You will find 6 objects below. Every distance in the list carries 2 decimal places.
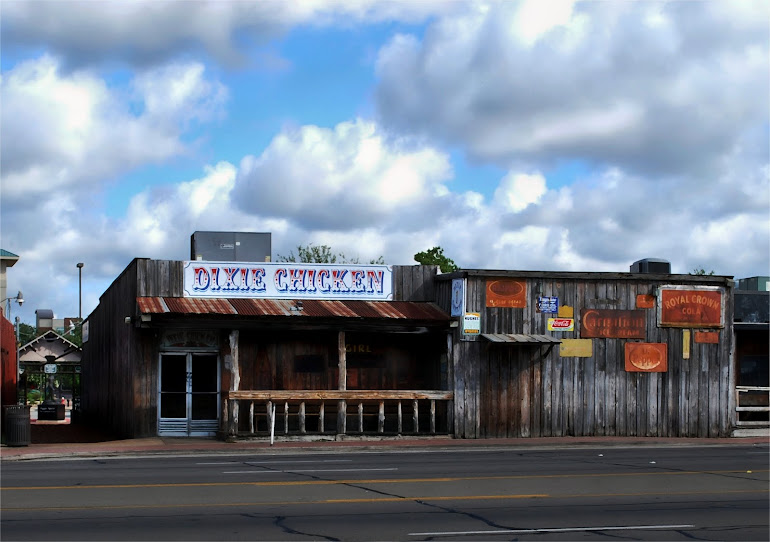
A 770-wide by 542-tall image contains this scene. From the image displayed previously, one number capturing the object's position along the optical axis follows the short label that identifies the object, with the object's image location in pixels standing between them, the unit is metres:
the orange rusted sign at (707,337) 28.25
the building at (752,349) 30.69
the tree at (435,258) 68.34
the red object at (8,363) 36.84
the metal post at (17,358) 45.44
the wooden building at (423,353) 25.44
